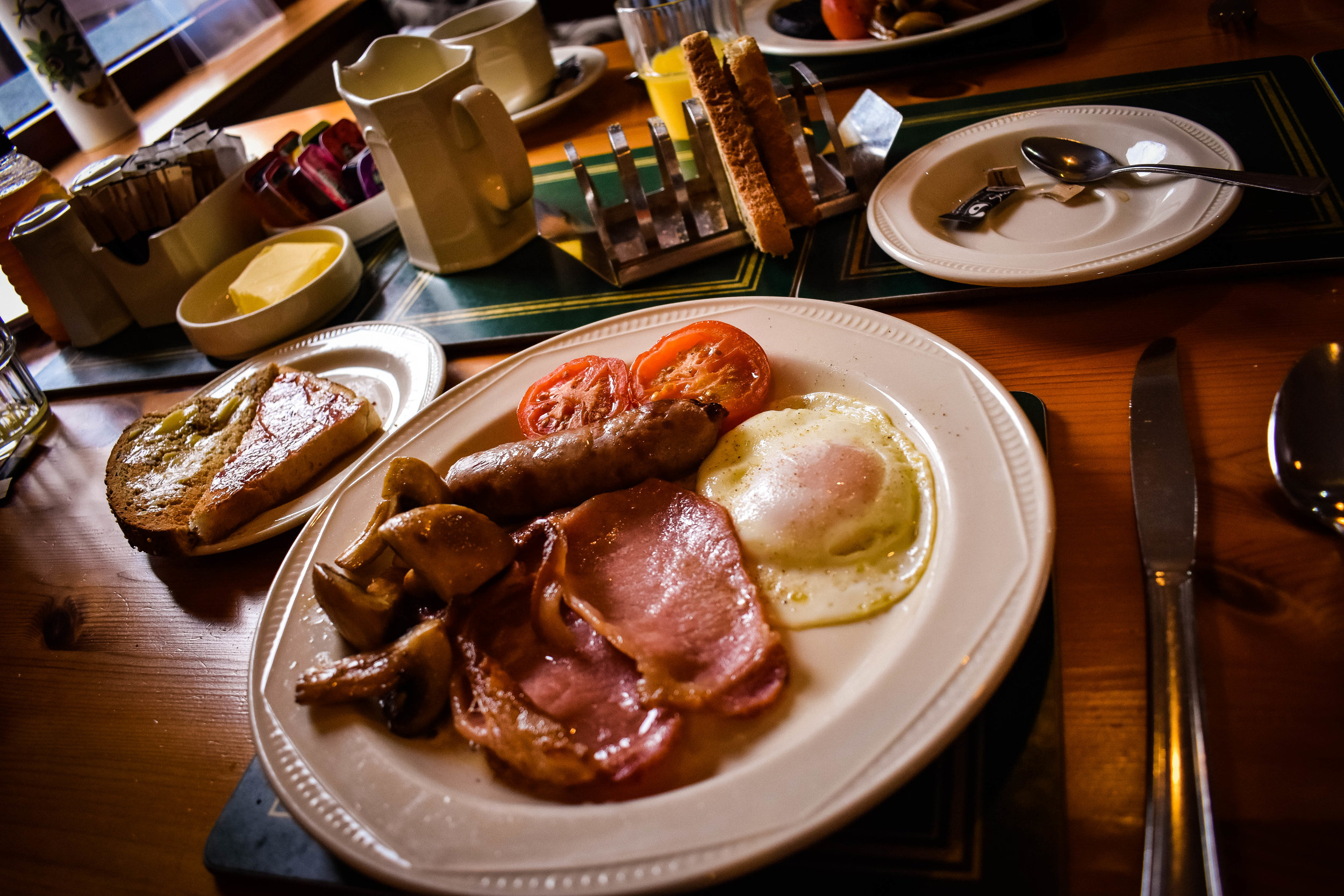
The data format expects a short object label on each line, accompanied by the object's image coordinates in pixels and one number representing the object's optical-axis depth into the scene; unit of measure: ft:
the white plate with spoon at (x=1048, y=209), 1.38
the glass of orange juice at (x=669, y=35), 2.09
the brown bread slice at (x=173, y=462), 1.48
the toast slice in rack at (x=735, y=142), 1.68
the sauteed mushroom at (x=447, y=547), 1.18
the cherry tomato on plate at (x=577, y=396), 1.44
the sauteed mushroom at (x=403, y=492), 1.25
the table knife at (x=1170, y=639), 0.86
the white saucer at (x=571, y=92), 2.44
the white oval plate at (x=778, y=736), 0.92
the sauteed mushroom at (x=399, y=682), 1.10
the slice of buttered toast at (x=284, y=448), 1.45
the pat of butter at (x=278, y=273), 1.93
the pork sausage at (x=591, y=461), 1.29
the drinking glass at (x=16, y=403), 1.90
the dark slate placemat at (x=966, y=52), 2.10
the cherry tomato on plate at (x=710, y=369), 1.38
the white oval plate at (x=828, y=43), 2.05
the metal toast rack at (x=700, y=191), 1.76
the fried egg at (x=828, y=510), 1.13
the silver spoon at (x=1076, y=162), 1.44
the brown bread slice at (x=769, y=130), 1.67
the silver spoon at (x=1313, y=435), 1.05
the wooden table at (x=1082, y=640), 0.92
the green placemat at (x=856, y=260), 1.42
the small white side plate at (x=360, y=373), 1.46
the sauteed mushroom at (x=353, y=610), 1.16
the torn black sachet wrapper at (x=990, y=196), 1.61
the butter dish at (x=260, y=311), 1.88
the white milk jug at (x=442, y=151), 1.78
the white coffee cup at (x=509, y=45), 2.33
